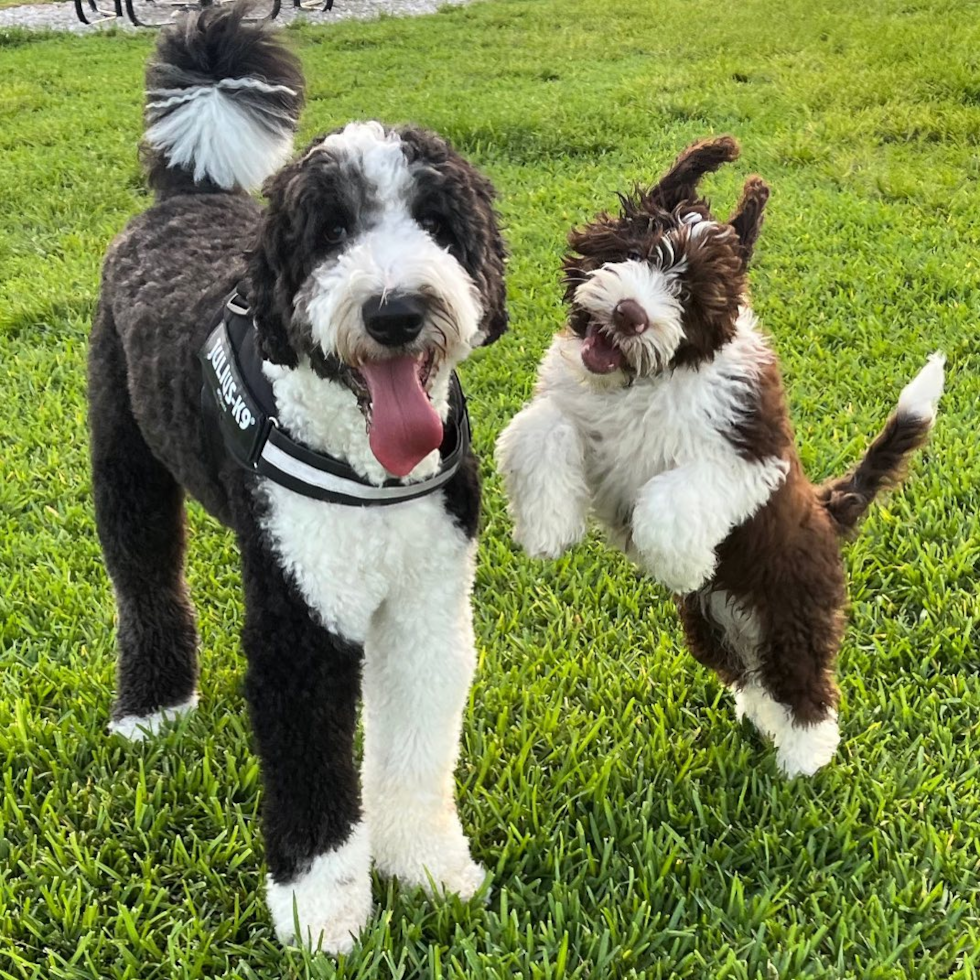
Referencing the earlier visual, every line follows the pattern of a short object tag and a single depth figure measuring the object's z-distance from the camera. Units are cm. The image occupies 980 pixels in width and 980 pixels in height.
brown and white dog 208
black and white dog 183
